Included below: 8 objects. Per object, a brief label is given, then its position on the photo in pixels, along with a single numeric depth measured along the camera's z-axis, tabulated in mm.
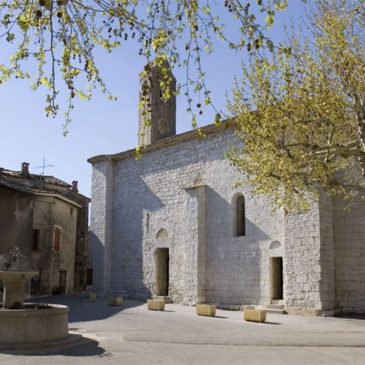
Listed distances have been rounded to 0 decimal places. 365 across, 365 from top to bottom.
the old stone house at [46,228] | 23984
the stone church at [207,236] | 15641
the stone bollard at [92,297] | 20931
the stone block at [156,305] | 17516
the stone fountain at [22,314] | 8641
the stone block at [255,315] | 13719
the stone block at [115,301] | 18812
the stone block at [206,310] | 15583
